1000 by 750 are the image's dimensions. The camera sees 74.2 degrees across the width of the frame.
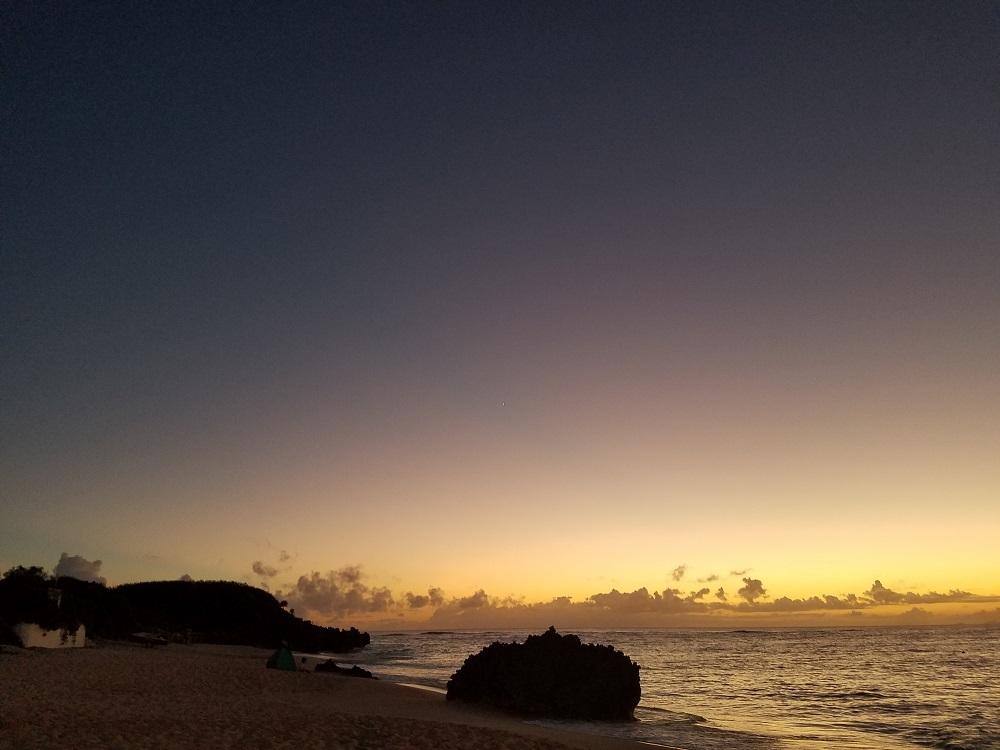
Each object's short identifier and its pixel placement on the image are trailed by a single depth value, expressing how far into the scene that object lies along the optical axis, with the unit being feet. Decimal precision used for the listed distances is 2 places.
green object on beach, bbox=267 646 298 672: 116.78
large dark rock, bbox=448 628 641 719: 82.17
